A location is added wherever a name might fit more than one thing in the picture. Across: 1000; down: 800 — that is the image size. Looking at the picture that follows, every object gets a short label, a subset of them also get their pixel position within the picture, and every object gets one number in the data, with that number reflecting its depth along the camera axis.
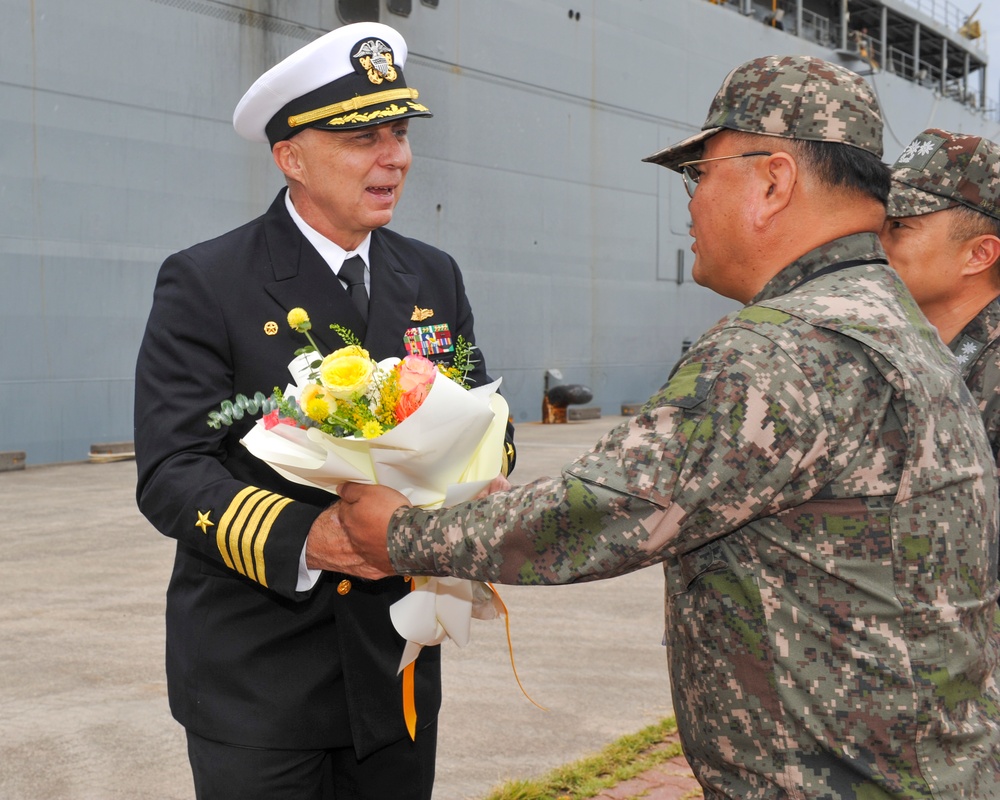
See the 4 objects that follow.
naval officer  2.10
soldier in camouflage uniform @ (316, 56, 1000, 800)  1.52
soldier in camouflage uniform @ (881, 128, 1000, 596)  2.79
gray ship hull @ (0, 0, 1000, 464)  11.81
